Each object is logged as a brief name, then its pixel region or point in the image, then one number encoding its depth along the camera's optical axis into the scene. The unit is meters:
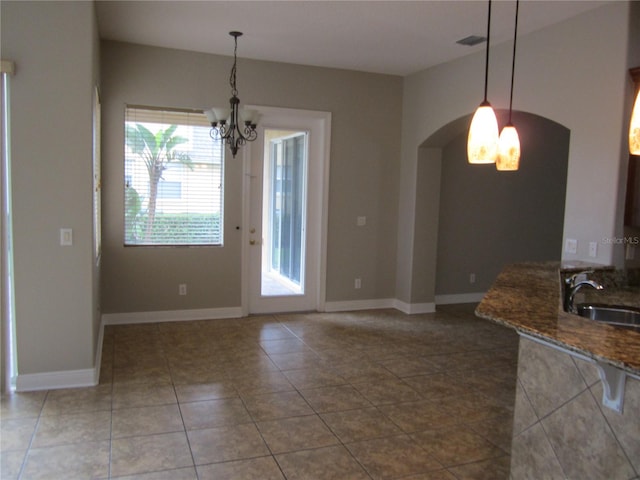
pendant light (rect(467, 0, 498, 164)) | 2.51
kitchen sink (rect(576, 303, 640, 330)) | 2.82
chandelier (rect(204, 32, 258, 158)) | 4.47
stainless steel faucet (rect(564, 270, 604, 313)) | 2.75
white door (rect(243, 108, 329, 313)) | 5.78
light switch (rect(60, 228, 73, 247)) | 3.56
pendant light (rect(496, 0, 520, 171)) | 2.79
